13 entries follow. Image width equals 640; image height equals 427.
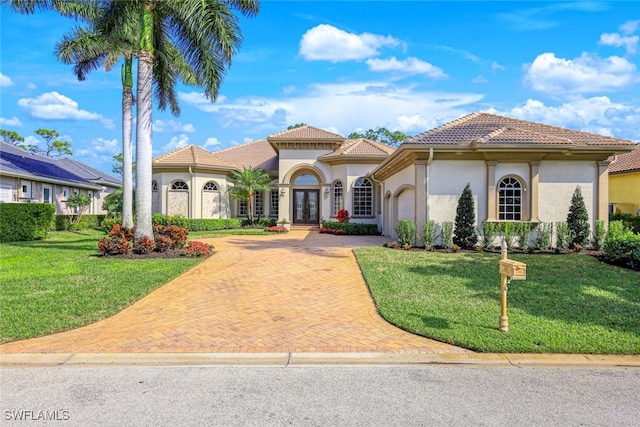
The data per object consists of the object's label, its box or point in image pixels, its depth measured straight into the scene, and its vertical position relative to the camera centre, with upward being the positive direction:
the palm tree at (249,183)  24.00 +1.85
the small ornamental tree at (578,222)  12.99 -0.41
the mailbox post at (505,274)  4.95 -0.86
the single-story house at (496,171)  12.86 +1.47
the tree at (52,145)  44.75 +8.39
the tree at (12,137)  41.50 +8.66
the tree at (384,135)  49.28 +10.30
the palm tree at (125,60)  15.98 +6.88
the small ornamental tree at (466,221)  13.05 -0.36
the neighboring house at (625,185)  19.73 +1.41
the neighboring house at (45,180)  19.30 +1.98
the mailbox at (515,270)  4.94 -0.80
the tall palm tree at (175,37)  11.61 +5.71
